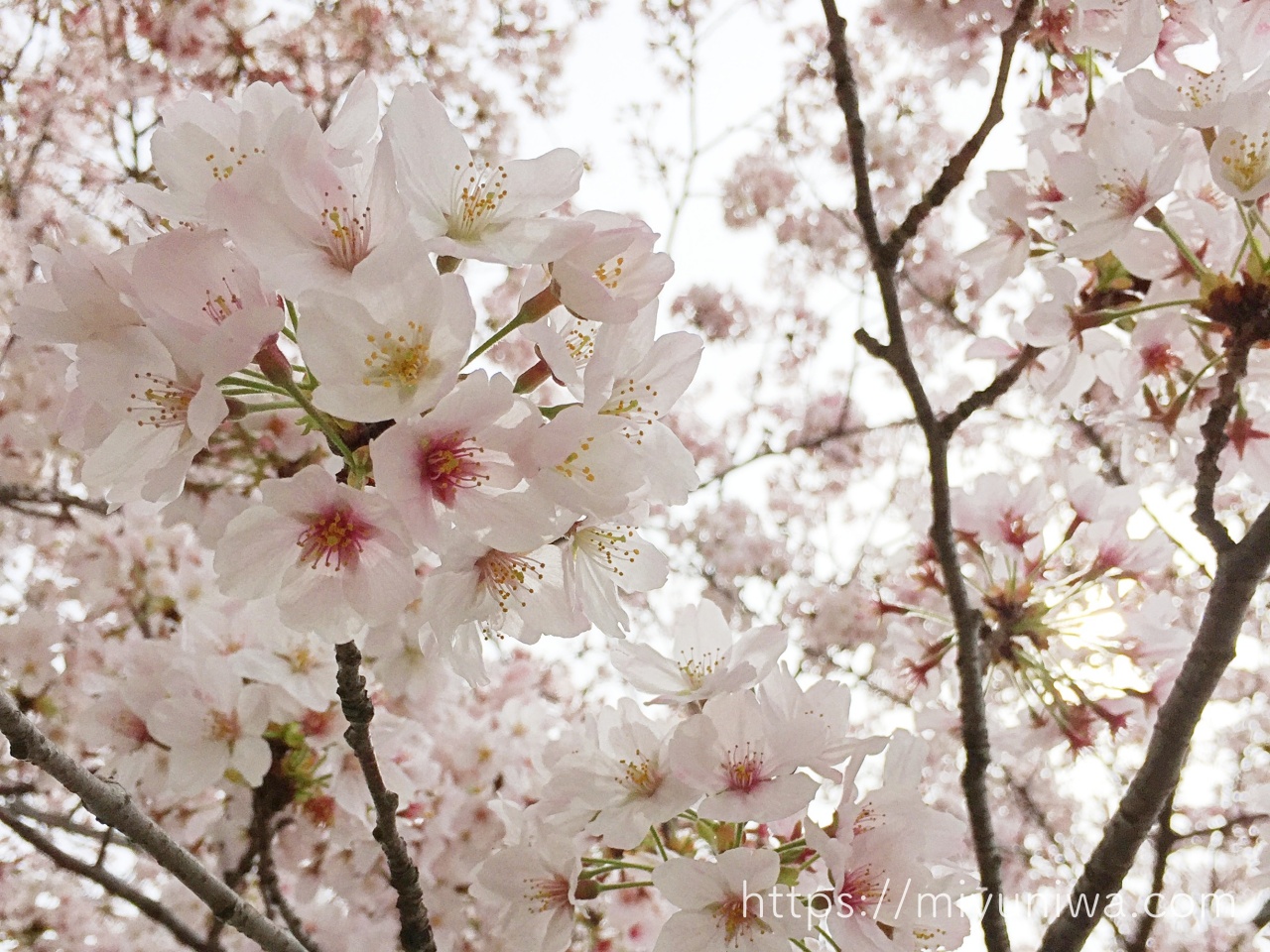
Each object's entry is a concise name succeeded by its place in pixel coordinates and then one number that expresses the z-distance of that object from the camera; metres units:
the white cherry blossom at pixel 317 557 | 0.44
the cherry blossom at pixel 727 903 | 0.48
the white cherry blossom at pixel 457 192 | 0.44
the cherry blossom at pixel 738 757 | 0.48
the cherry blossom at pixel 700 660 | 0.49
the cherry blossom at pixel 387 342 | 0.43
